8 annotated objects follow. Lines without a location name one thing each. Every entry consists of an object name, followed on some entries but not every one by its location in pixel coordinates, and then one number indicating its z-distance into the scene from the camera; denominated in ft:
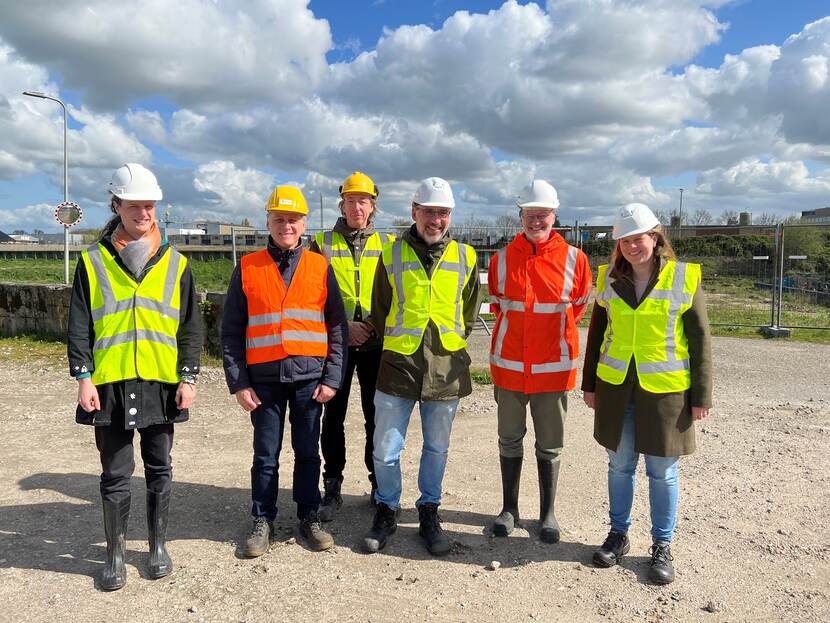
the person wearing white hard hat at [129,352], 11.02
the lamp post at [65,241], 48.58
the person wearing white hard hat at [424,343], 12.36
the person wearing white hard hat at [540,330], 12.59
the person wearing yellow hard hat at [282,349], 12.21
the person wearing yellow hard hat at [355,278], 13.83
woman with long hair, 11.29
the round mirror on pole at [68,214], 46.98
